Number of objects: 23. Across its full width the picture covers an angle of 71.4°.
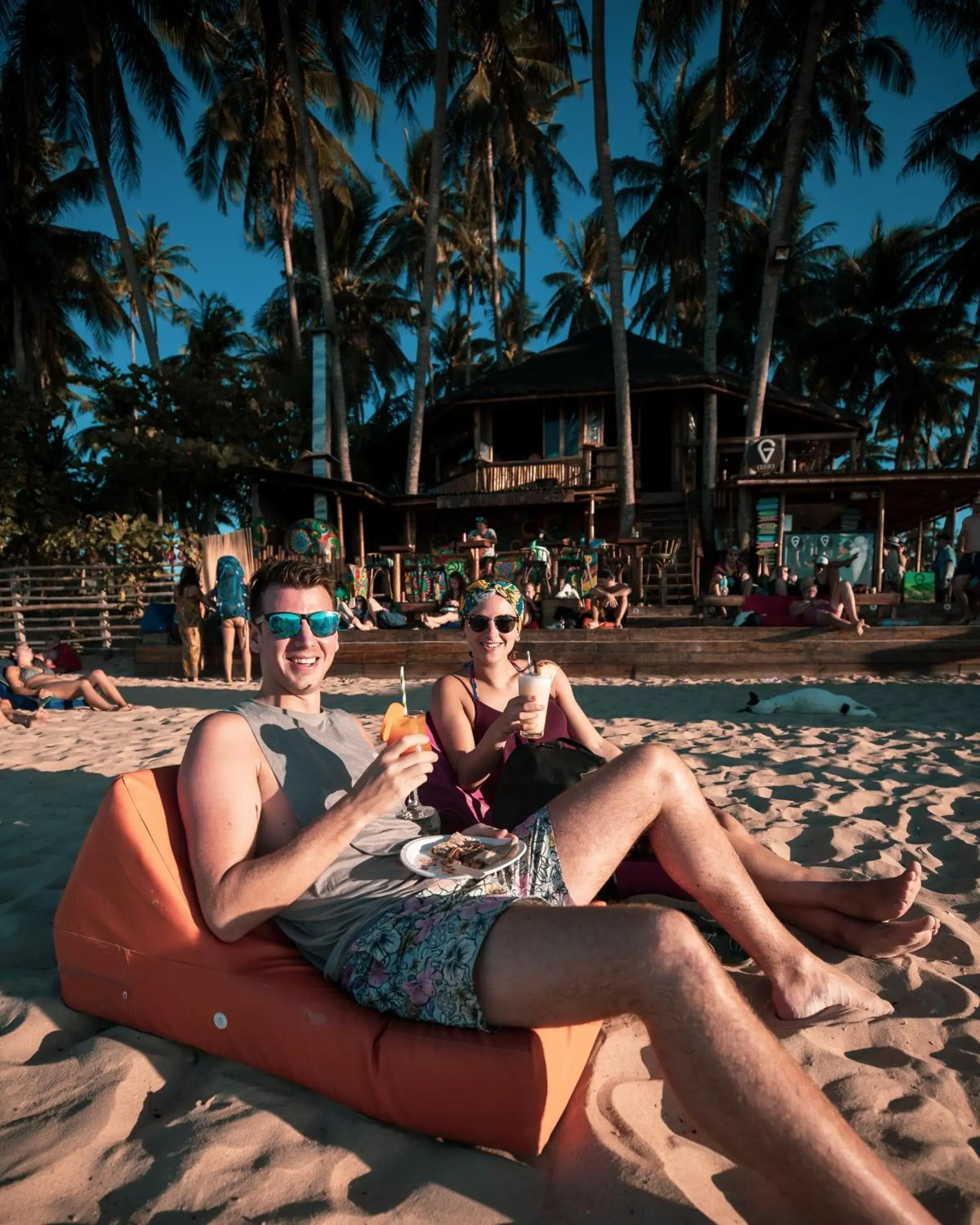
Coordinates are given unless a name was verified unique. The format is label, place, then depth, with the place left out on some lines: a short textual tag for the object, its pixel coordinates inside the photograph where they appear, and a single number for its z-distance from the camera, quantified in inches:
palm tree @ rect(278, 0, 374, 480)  619.5
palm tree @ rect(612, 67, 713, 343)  864.3
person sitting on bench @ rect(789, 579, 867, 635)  342.6
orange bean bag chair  54.7
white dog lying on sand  227.6
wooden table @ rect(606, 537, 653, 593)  529.3
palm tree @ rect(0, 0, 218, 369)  631.8
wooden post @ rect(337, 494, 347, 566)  618.4
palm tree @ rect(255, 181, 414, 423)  984.9
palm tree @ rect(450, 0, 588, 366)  639.8
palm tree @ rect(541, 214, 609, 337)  1126.4
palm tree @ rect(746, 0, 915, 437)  551.5
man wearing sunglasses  46.9
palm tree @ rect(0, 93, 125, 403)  789.9
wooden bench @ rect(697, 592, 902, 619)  433.4
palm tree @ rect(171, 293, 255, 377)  1000.2
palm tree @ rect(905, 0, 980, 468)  831.1
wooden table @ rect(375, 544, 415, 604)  559.8
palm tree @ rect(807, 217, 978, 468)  1039.0
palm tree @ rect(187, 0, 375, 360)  737.6
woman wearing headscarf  85.0
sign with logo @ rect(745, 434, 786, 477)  567.8
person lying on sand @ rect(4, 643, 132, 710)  280.5
